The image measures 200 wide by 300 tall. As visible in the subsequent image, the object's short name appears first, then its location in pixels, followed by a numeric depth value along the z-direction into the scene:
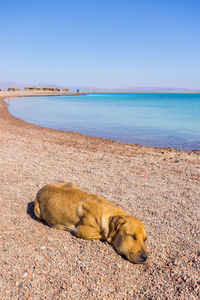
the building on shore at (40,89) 173.12
